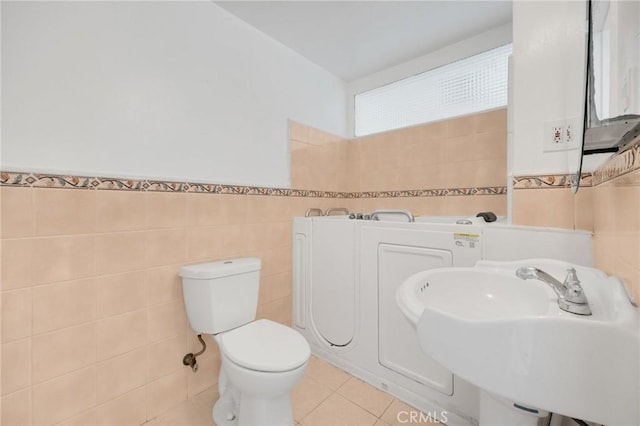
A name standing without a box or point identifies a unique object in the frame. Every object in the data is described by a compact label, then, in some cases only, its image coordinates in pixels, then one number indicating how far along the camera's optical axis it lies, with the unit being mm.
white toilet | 1063
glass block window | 1919
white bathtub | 1205
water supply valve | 1448
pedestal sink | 472
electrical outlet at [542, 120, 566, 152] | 1172
